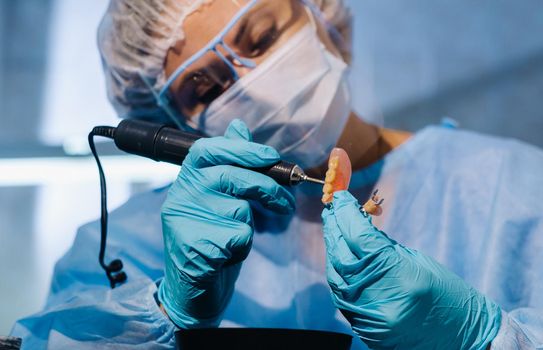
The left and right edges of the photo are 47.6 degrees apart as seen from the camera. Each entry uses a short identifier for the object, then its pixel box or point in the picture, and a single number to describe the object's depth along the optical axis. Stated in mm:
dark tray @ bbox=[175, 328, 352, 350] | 776
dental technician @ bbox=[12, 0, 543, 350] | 923
